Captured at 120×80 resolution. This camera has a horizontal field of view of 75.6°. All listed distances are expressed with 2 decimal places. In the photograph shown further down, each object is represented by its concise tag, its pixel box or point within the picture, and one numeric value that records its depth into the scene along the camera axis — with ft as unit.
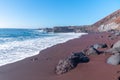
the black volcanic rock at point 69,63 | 15.04
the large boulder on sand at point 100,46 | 25.26
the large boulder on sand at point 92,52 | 20.04
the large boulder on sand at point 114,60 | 15.75
